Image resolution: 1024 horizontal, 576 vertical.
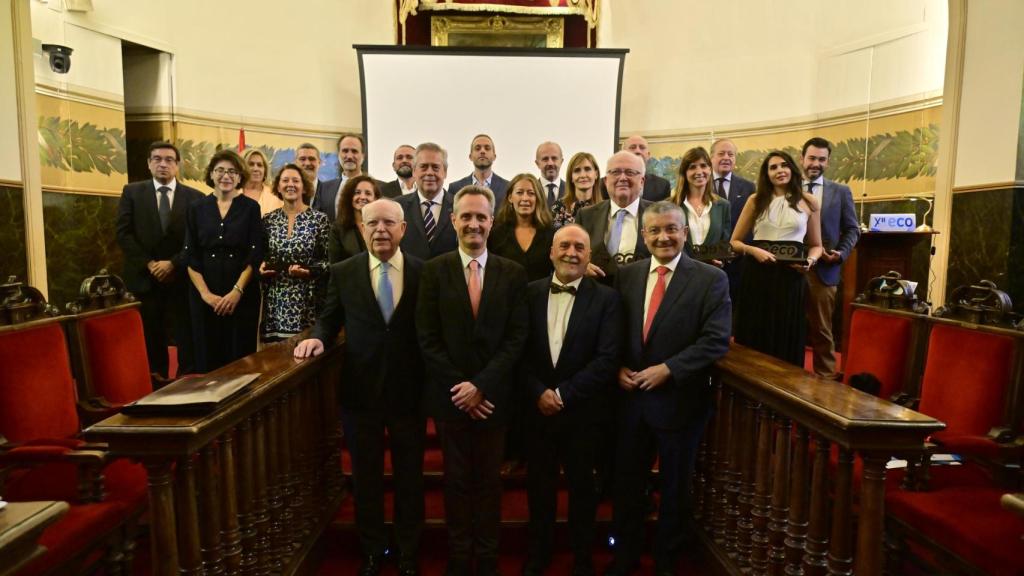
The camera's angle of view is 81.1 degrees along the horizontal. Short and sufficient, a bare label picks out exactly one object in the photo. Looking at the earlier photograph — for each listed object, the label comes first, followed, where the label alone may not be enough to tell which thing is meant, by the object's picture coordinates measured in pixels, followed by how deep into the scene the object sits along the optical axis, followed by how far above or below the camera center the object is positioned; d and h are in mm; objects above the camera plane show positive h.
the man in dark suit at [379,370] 2355 -565
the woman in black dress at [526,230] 2889 -6
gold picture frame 7859 +2588
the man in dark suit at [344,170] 4375 +430
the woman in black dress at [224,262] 3451 -218
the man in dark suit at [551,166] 4254 +450
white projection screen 7477 +1590
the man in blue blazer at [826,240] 3820 -48
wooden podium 4801 -209
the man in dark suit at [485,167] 4293 +441
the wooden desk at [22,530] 964 -510
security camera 5199 +1427
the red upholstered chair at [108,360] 2617 -630
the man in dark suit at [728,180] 4695 +407
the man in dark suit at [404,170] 4203 +403
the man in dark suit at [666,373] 2268 -540
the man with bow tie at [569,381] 2334 -593
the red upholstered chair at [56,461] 1912 -823
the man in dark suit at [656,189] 3908 +274
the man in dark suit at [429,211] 3271 +90
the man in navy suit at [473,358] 2281 -498
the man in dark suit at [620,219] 2877 +53
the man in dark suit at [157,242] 3928 -126
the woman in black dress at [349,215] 3109 +58
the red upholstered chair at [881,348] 2766 -544
